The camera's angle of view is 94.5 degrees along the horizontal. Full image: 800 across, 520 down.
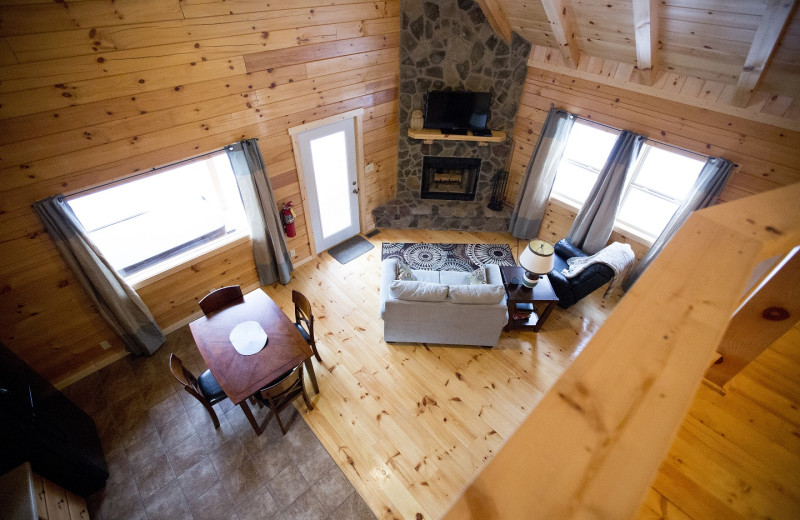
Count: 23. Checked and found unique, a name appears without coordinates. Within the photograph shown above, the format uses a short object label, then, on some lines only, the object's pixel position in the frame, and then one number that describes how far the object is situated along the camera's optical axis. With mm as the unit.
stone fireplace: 4723
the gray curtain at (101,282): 3100
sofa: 3758
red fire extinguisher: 4715
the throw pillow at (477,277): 4277
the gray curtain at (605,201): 4496
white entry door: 4703
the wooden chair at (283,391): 3055
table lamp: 4000
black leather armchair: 4293
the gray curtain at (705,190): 3898
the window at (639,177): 4641
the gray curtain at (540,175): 4988
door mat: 5590
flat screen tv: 5184
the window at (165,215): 4168
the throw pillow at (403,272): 4207
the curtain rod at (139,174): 3193
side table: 4320
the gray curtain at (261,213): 3973
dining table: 3072
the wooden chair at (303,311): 3662
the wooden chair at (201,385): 3047
